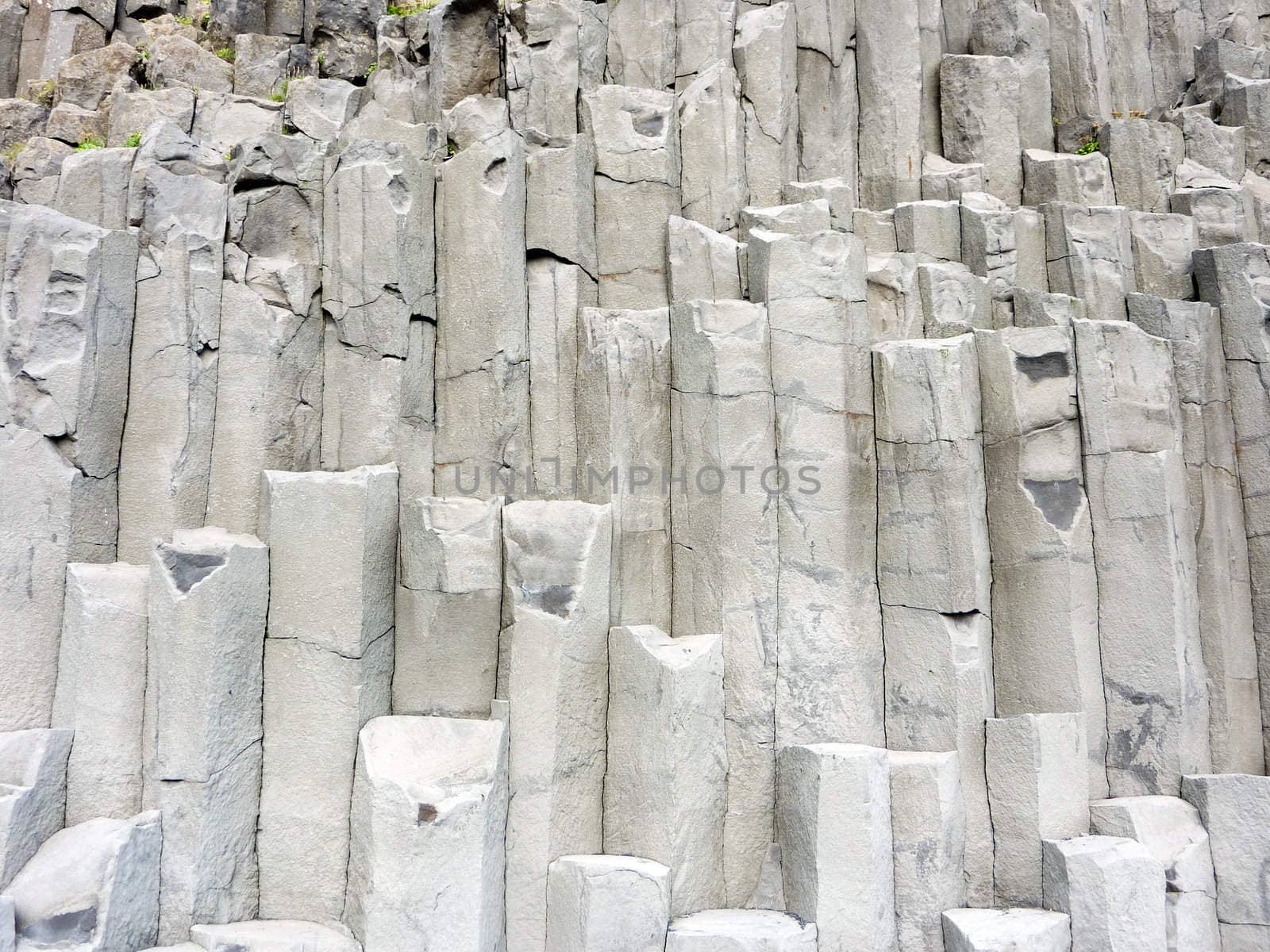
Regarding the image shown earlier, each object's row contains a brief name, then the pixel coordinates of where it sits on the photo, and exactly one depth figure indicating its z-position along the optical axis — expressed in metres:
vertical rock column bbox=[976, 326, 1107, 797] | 7.61
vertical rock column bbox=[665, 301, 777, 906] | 7.30
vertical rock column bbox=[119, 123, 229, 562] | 7.53
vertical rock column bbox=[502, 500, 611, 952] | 6.87
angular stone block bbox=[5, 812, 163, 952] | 6.24
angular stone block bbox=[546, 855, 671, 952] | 6.56
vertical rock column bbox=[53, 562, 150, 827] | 6.79
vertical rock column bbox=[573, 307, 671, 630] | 7.72
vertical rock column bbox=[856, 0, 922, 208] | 10.19
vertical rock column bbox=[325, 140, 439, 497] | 7.89
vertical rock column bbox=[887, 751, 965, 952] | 6.96
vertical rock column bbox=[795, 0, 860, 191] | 10.05
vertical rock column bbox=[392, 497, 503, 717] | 7.17
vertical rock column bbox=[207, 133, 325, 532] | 7.69
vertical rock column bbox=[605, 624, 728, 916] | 6.90
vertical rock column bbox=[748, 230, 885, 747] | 7.46
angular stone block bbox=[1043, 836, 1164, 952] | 6.80
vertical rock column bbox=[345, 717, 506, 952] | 6.37
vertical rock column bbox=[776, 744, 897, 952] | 6.72
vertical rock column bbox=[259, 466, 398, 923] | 6.89
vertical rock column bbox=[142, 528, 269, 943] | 6.65
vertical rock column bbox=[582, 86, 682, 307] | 8.70
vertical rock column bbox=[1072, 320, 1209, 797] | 7.59
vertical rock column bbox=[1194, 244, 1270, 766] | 8.50
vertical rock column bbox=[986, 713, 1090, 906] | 7.12
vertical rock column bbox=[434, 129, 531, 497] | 8.02
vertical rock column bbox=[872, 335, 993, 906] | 7.45
